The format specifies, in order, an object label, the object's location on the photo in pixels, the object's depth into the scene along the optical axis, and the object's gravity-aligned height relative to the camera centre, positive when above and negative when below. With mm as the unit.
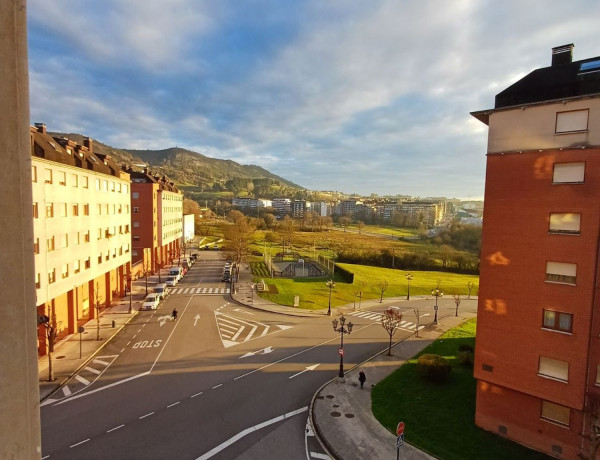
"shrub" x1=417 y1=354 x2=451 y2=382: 20766 -9268
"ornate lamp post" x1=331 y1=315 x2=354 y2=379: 21269 -9742
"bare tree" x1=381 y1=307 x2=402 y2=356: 25906 -8080
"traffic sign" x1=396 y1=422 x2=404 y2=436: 12844 -7925
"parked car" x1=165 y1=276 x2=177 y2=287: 49344 -10682
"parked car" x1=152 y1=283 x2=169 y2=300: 42375 -10481
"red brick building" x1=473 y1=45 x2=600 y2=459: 13516 -1995
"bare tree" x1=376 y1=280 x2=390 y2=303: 47906 -11204
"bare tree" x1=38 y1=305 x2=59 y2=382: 21062 -8192
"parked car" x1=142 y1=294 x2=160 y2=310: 37188 -10368
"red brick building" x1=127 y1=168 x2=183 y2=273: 54812 -2344
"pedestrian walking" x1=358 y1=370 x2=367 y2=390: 20500 -9706
